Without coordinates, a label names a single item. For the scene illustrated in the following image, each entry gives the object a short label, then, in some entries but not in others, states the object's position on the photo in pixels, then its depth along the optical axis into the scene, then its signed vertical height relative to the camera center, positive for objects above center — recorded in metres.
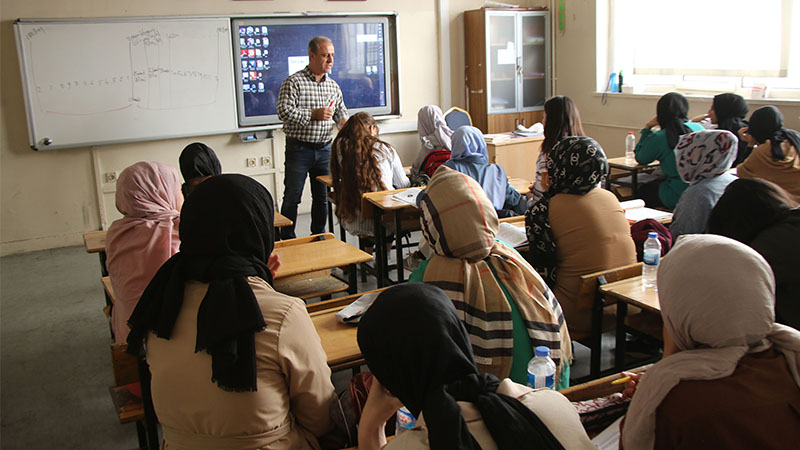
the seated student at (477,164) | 4.16 -0.38
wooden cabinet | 7.61 +0.46
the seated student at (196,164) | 3.69 -0.27
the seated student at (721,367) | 1.22 -0.54
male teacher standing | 5.52 -0.10
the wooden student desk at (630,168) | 5.34 -0.58
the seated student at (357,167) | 4.44 -0.40
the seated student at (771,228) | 2.17 -0.46
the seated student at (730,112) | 5.23 -0.15
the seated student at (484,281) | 1.98 -0.55
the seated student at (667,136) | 5.04 -0.32
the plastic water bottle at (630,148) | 5.71 -0.49
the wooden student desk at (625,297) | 2.48 -0.77
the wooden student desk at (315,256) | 3.12 -0.73
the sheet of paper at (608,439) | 1.52 -0.80
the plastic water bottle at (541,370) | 1.93 -0.81
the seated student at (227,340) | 1.58 -0.56
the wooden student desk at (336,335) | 2.12 -0.79
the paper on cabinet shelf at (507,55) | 7.71 +0.57
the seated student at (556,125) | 4.27 -0.16
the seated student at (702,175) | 3.20 -0.41
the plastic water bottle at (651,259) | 2.68 -0.69
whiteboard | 5.83 +0.38
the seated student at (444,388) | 1.11 -0.52
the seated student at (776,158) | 4.09 -0.42
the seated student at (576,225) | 2.76 -0.54
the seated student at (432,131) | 5.13 -0.20
